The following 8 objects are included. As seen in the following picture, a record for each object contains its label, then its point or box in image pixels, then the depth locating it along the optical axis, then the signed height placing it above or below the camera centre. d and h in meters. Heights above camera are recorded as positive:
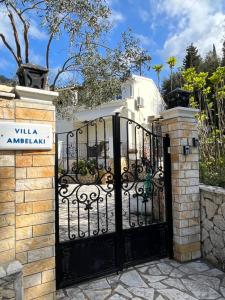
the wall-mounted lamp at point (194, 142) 3.80 +0.25
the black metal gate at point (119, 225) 3.11 -1.11
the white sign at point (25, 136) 2.44 +0.27
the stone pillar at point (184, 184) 3.70 -0.45
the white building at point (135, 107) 14.55 +3.44
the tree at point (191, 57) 19.18 +8.94
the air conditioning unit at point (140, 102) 14.82 +3.71
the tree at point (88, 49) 5.10 +2.87
